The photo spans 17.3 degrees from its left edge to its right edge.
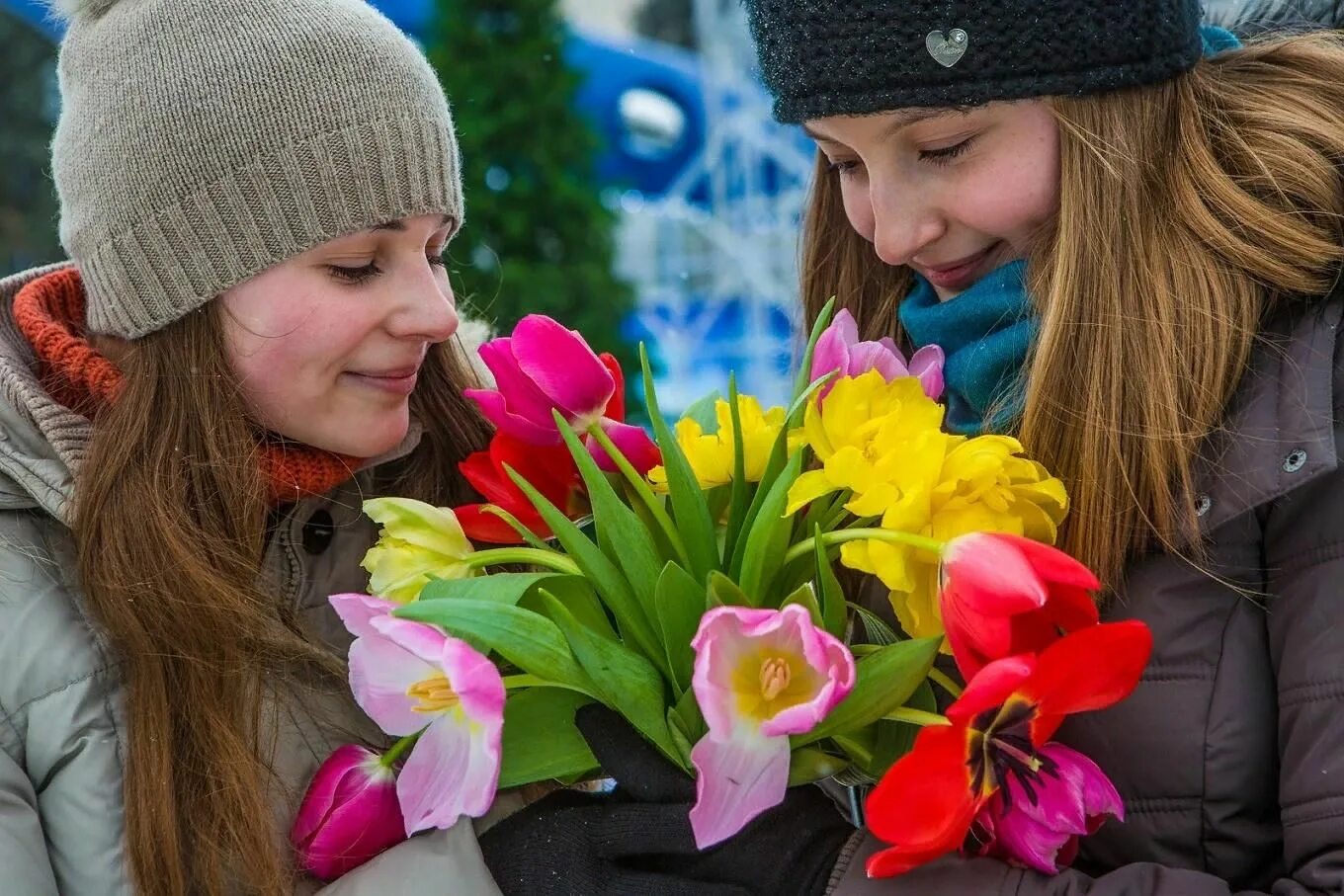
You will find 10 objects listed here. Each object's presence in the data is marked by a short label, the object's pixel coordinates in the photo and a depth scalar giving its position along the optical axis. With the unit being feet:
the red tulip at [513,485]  6.91
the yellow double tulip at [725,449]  6.81
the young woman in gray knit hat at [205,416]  7.11
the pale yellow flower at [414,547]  6.84
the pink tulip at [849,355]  6.83
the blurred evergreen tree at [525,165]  15.46
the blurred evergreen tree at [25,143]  21.79
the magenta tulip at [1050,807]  6.56
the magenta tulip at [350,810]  6.91
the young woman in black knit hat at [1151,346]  6.75
